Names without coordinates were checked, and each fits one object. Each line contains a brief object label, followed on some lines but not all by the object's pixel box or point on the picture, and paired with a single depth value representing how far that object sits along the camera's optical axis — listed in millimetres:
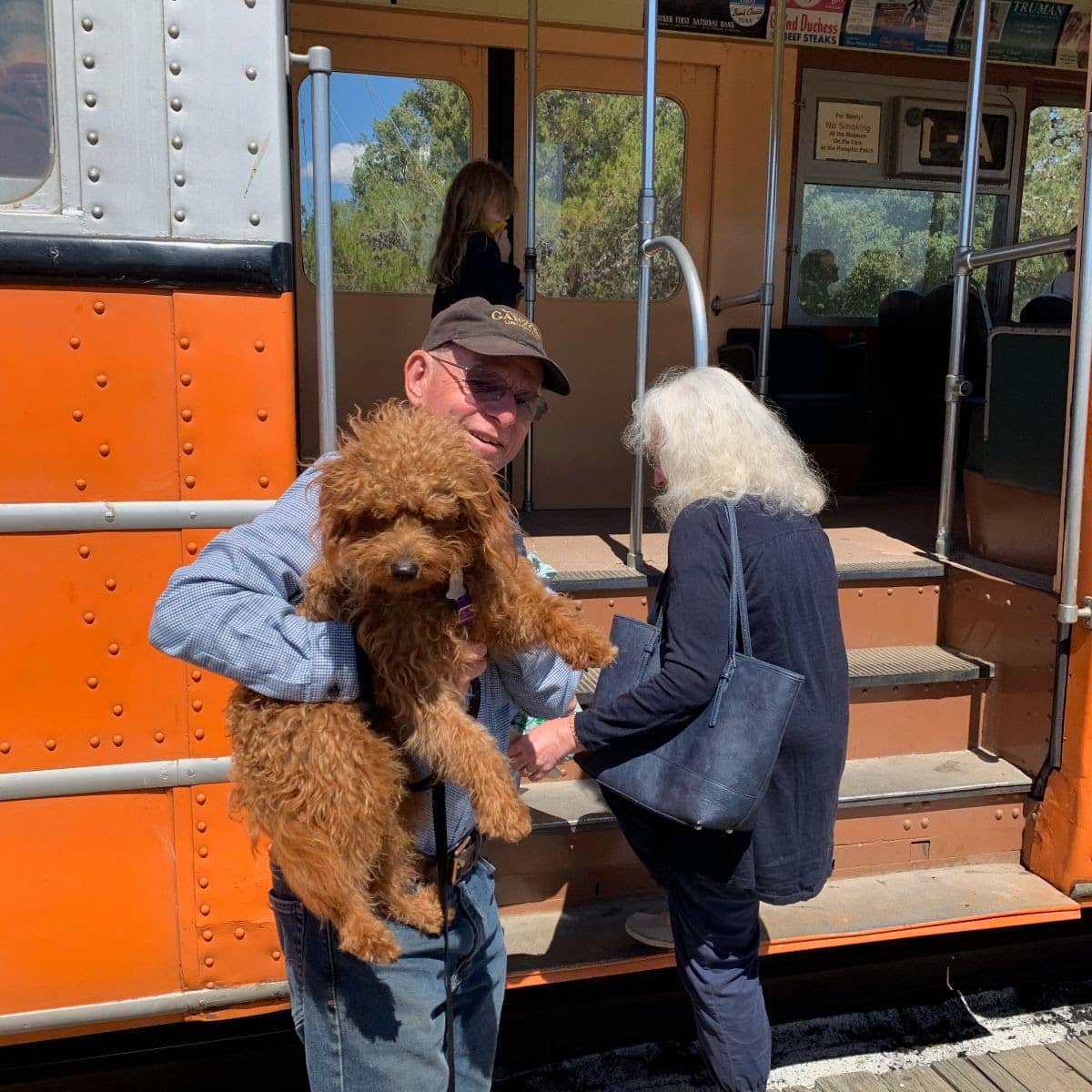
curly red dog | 1339
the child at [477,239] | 3781
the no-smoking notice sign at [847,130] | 4930
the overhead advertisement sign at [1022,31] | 4836
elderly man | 1382
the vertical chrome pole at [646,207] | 2871
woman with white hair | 2172
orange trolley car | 1899
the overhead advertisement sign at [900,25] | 4746
